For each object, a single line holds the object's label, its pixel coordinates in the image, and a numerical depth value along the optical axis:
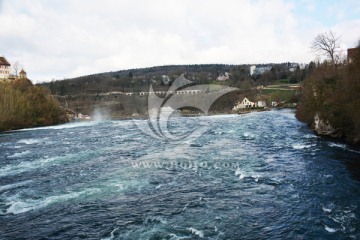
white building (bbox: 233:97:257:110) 135.88
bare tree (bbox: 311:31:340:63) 46.66
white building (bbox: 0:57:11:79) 116.56
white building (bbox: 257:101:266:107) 133.12
